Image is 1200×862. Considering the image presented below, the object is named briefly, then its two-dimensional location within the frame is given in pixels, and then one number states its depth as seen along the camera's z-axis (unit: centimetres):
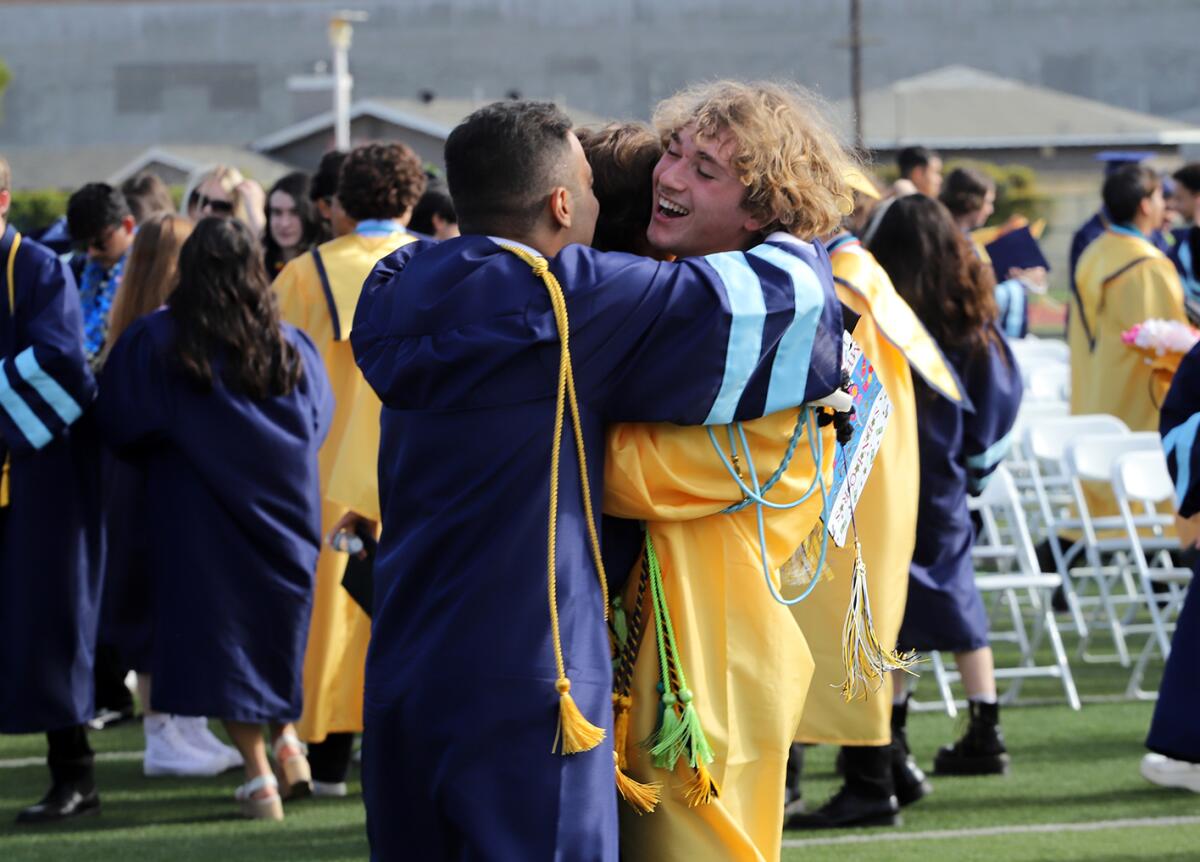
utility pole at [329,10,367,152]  3812
